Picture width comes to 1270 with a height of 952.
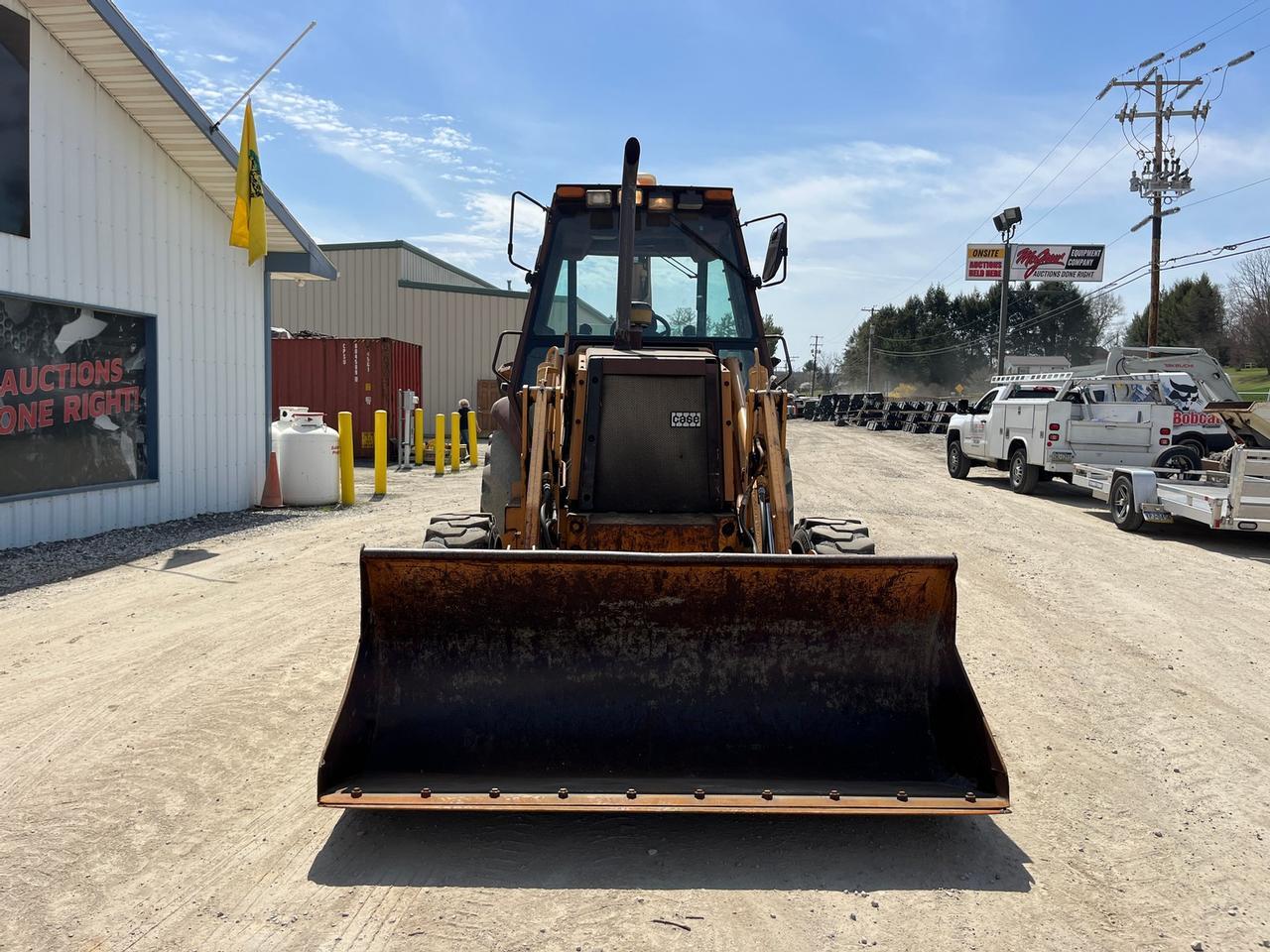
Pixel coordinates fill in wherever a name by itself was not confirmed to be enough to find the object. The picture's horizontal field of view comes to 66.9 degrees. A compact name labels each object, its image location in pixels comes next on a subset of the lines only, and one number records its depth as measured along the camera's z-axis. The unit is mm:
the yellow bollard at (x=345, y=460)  12820
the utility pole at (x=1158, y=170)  31000
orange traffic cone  12484
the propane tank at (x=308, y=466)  12617
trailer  10547
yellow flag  10891
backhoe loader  3352
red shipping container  20578
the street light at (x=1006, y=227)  39647
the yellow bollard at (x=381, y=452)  14086
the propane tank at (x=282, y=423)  12875
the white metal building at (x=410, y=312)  31031
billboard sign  47875
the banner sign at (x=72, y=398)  8695
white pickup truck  15078
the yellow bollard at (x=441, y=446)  17609
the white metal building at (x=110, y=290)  8766
